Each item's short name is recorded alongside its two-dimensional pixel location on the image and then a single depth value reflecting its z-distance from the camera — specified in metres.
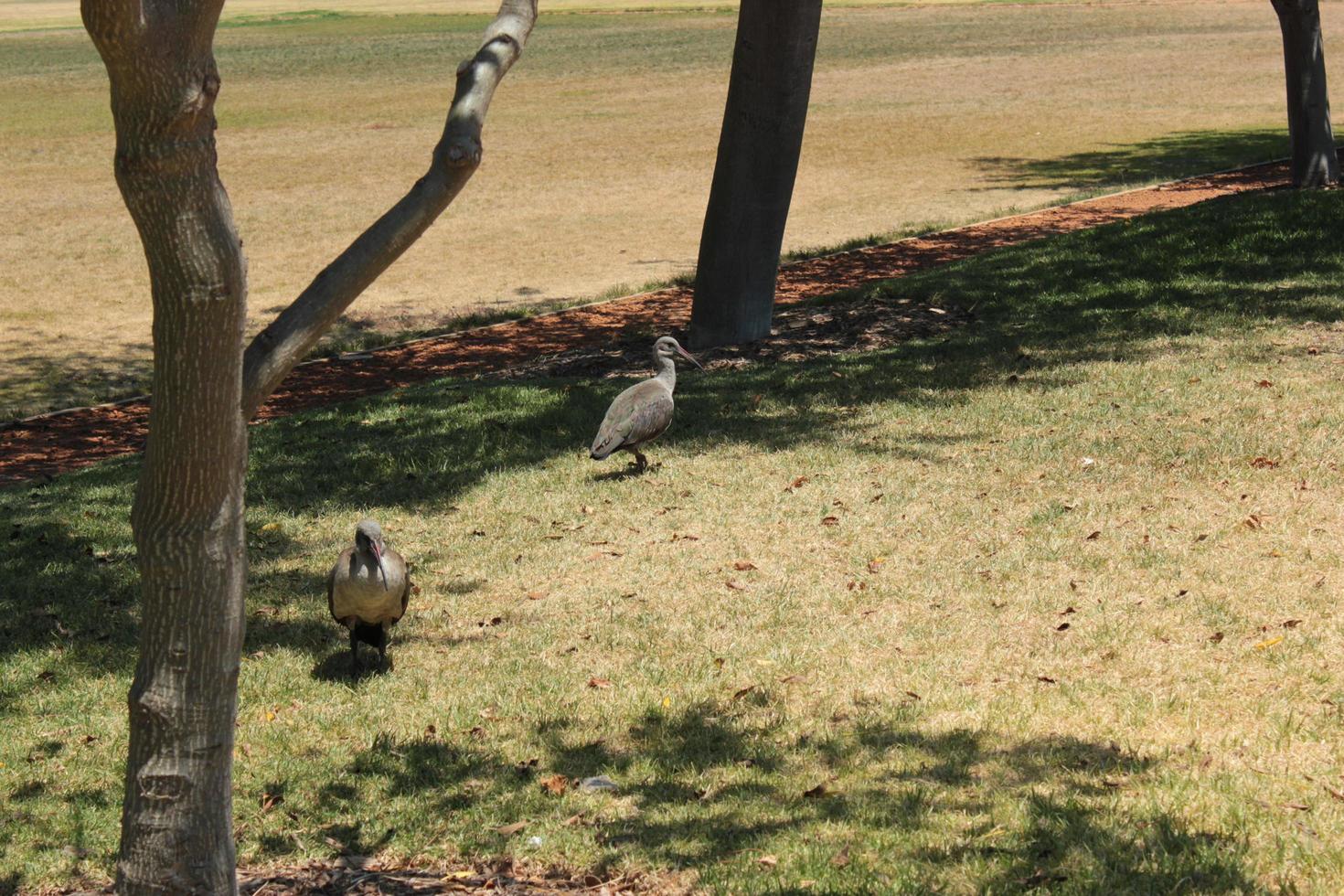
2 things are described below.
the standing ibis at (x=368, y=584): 13.70
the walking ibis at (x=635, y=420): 19.20
